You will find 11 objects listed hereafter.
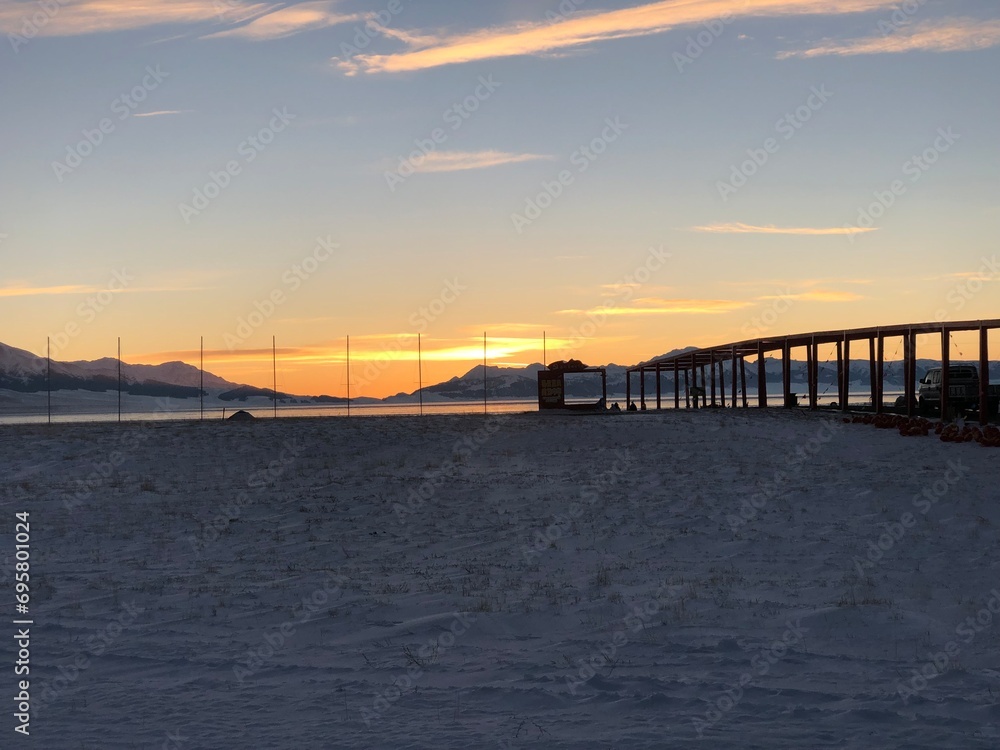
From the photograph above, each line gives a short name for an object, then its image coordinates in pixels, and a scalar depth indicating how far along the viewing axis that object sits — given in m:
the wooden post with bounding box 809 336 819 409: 41.94
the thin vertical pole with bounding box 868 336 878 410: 38.22
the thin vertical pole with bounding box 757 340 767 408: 48.27
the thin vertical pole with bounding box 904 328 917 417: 34.03
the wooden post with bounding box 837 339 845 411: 39.74
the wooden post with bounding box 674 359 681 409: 62.27
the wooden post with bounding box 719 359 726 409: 59.14
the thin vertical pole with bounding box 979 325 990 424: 29.97
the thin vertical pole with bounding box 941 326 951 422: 32.19
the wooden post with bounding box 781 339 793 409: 44.91
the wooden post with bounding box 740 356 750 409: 53.35
